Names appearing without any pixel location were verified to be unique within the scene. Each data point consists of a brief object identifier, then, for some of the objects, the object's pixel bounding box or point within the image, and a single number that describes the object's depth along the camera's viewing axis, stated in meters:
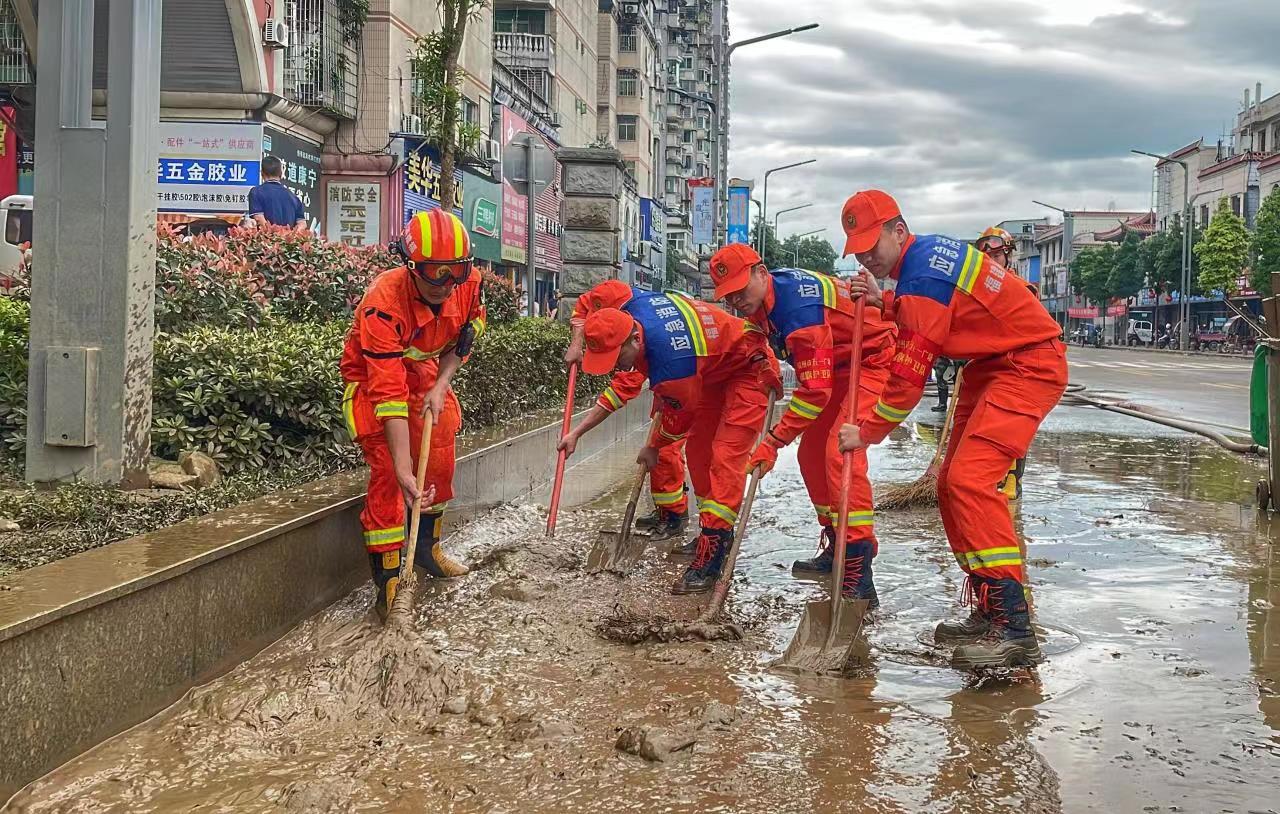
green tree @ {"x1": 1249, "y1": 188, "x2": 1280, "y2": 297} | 46.81
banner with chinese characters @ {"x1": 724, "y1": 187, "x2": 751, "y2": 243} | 51.19
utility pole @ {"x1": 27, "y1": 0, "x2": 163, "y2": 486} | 5.33
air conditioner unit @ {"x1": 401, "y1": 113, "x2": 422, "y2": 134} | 22.41
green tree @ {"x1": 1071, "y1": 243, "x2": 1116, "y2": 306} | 76.59
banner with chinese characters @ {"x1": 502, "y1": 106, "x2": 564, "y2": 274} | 31.17
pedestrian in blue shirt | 10.27
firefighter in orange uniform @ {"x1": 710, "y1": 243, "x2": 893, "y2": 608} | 5.38
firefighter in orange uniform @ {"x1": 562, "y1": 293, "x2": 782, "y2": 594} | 5.73
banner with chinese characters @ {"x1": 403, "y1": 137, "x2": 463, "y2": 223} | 22.16
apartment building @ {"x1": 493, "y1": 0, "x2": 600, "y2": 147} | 39.69
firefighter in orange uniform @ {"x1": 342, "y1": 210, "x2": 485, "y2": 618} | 4.82
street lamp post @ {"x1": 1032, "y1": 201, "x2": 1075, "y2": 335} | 101.19
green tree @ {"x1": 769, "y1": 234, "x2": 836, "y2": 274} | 134.20
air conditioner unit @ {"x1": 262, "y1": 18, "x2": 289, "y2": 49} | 17.94
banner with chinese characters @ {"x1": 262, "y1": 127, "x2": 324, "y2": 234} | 18.70
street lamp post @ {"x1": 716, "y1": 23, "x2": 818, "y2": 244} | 24.31
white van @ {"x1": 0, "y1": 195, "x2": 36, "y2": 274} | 14.09
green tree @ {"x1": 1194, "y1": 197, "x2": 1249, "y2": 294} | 52.16
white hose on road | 10.92
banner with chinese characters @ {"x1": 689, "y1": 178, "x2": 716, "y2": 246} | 45.92
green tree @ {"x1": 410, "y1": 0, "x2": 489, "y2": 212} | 11.25
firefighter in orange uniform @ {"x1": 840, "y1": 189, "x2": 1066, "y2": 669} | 4.43
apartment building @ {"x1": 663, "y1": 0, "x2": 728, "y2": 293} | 76.81
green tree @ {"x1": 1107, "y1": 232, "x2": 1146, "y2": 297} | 70.56
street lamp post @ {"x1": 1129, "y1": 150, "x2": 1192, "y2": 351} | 54.38
